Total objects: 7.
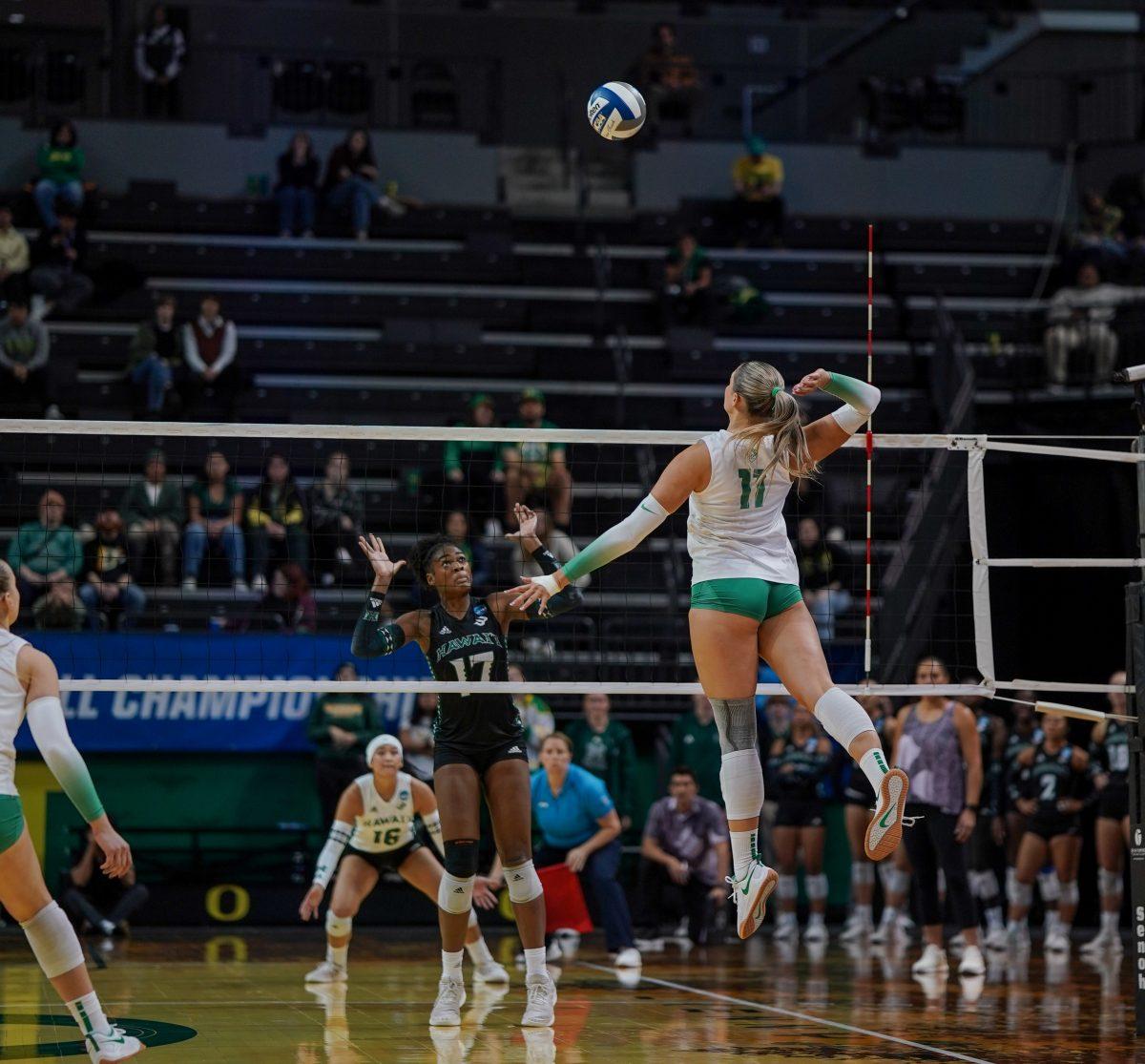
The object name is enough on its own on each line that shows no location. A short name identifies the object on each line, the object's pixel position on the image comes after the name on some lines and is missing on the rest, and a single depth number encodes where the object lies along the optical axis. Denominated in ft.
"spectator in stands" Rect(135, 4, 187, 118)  67.41
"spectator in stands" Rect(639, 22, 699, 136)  72.43
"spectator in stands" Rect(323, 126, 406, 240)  66.23
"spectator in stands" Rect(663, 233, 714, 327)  65.26
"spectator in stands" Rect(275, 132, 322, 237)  65.67
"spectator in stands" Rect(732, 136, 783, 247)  68.95
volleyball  36.32
